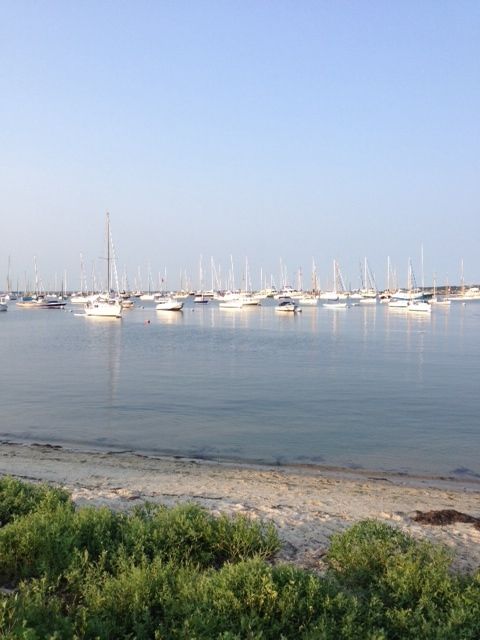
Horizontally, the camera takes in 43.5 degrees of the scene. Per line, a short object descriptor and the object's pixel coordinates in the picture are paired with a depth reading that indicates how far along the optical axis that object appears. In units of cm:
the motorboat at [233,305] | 12631
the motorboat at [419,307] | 10735
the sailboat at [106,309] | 8888
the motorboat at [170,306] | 11029
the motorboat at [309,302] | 14350
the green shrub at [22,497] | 830
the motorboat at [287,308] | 10819
